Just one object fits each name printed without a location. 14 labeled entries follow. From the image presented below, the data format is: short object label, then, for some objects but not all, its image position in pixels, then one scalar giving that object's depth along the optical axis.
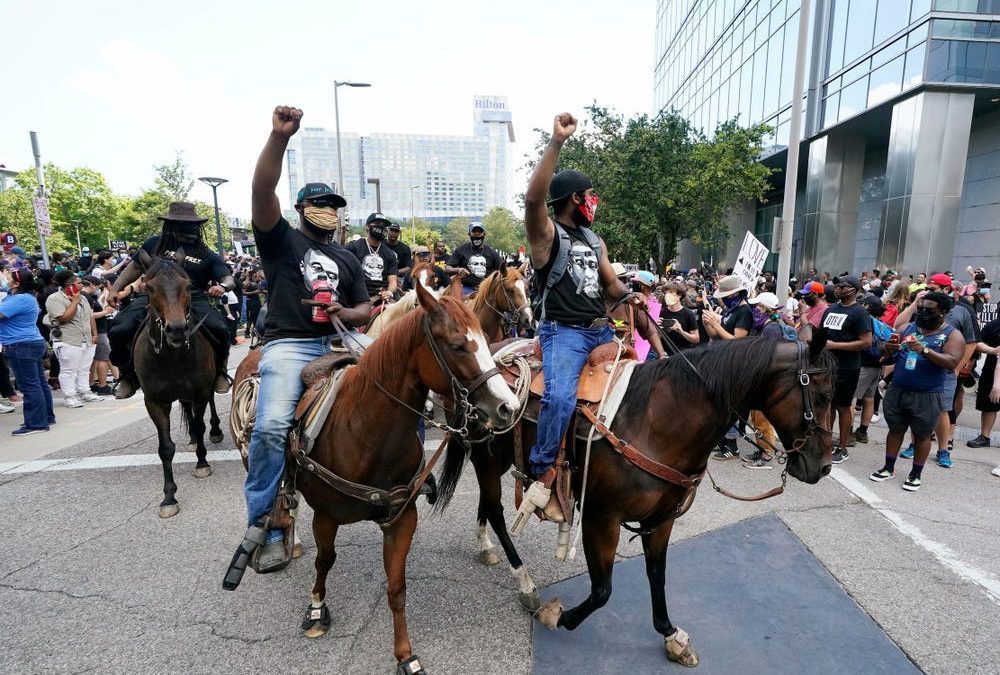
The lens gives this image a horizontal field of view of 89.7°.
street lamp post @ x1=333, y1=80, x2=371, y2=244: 19.61
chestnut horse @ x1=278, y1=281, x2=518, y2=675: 2.30
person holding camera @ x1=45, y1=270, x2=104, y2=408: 8.00
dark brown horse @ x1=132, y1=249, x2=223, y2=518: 4.41
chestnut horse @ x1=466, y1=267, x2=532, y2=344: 5.92
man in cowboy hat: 5.34
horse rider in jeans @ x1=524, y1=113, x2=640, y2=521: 2.92
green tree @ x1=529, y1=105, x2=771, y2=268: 19.56
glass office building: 14.69
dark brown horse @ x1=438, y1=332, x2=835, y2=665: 2.57
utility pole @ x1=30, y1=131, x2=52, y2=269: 11.65
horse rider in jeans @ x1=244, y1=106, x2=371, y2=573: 2.91
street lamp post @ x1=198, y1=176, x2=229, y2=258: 18.57
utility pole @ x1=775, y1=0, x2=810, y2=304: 9.42
